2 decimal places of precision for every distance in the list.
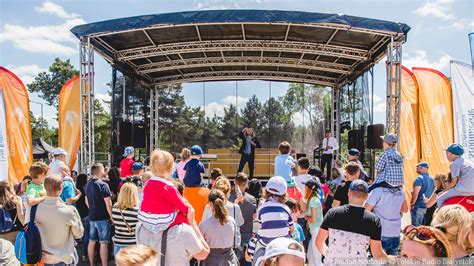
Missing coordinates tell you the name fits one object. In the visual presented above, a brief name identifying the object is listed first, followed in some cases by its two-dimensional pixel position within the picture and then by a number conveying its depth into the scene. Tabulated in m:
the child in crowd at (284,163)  4.98
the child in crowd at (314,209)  3.98
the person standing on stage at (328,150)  10.71
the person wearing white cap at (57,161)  5.56
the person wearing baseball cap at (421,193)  5.51
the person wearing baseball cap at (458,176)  3.57
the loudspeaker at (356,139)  10.70
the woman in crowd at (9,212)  3.59
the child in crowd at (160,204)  2.56
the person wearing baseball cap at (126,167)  6.68
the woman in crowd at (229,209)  3.51
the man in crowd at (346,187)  3.91
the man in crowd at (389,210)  3.72
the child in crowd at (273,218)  2.89
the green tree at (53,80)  40.28
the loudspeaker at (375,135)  8.80
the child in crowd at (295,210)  3.47
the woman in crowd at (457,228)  1.85
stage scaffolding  7.56
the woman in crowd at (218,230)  3.20
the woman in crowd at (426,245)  1.69
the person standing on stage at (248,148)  9.72
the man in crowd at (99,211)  4.52
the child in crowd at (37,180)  3.87
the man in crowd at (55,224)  3.21
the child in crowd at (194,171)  5.16
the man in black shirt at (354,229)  2.56
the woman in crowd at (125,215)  3.75
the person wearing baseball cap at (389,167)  3.87
